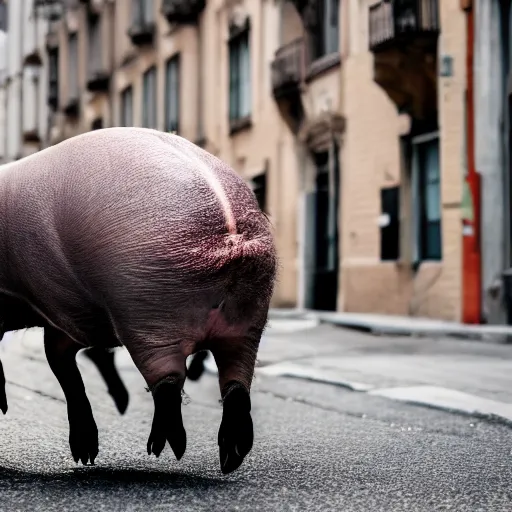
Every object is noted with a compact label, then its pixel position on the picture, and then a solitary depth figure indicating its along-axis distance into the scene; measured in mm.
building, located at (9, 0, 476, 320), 16625
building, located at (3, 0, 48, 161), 39156
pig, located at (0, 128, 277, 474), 3895
